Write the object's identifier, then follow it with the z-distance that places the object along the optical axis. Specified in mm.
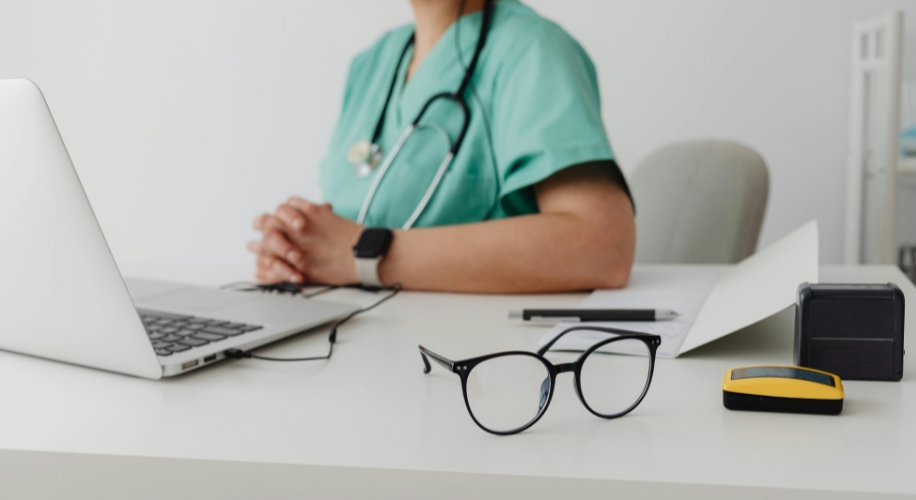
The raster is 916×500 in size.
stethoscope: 953
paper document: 470
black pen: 572
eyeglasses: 366
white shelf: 1800
